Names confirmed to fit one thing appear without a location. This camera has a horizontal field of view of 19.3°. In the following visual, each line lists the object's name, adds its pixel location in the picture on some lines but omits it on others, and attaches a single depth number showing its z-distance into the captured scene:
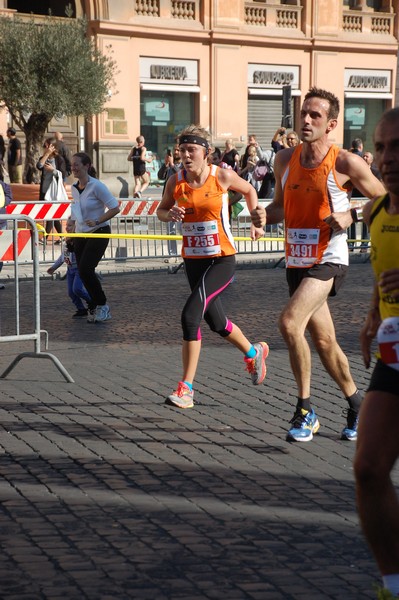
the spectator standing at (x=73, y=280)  13.13
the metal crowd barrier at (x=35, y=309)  9.09
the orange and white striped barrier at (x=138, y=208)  20.25
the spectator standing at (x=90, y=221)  12.66
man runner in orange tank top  6.86
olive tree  28.56
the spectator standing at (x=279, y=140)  26.33
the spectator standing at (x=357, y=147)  24.03
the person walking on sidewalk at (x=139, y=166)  29.27
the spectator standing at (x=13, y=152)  28.24
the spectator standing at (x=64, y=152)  24.39
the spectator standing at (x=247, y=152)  25.48
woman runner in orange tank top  8.30
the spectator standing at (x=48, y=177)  19.69
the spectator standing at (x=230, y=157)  25.98
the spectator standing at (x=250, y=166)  24.72
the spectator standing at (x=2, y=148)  28.11
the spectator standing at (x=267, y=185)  24.27
